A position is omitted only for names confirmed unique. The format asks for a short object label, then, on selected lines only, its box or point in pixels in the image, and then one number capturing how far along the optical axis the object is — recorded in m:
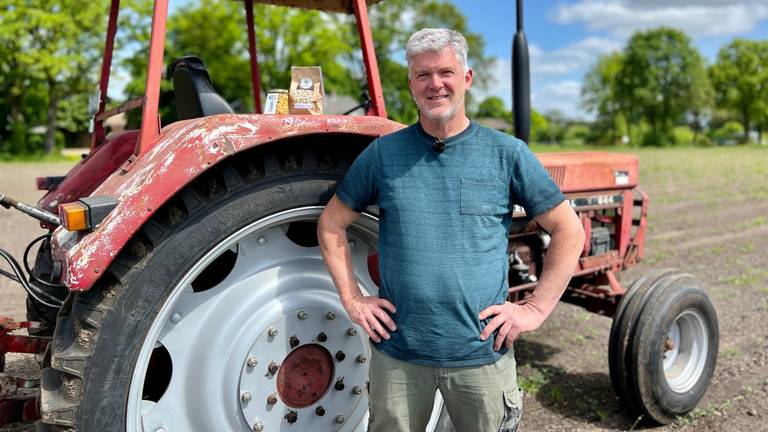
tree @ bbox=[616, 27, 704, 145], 70.94
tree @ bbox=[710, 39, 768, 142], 76.75
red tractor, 1.98
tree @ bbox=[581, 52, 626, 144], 82.12
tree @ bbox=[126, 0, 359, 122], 33.97
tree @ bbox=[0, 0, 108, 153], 31.58
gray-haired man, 2.06
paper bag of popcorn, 2.62
